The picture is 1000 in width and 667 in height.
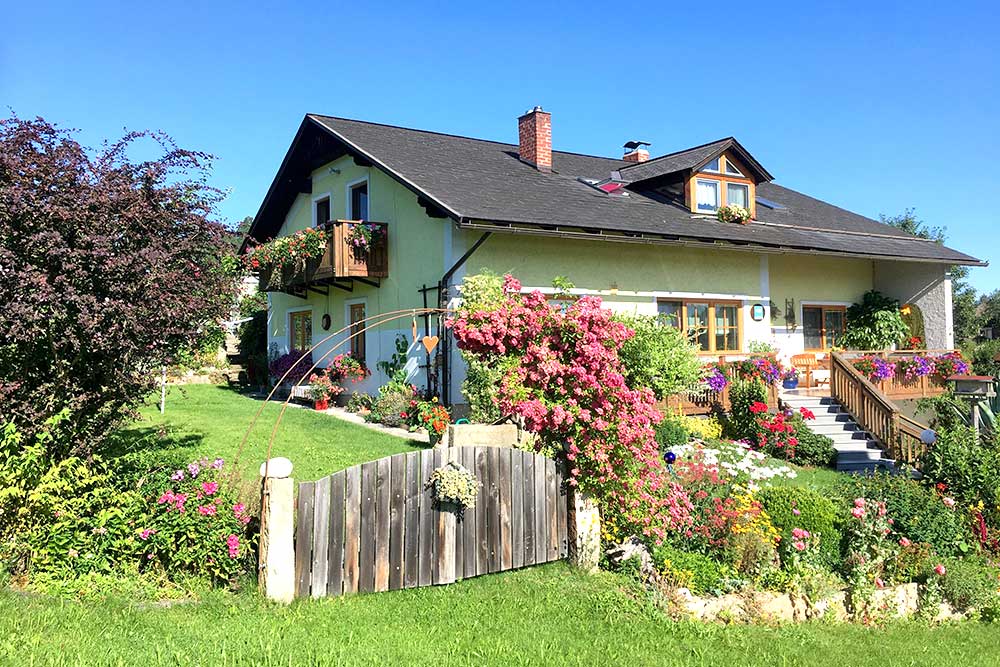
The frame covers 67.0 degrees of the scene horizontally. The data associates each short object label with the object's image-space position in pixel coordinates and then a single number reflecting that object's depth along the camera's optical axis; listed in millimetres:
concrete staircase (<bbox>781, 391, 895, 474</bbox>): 12969
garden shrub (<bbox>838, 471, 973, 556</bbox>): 8156
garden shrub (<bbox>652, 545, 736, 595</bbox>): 6918
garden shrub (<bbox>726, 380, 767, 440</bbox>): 13586
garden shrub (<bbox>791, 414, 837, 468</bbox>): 12945
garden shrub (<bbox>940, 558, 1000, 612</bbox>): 7605
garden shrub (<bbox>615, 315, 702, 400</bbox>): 11500
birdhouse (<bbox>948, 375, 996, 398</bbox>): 10773
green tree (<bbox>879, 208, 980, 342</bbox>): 33906
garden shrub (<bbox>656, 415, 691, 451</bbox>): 12180
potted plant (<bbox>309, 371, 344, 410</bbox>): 16766
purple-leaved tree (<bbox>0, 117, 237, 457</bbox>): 6195
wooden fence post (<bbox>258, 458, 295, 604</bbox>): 5703
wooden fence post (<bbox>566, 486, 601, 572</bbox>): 7133
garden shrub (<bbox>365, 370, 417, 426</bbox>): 14181
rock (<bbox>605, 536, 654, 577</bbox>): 7127
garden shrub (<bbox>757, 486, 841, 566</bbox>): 7793
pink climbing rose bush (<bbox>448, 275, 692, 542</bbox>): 7074
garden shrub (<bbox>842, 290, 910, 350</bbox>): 20234
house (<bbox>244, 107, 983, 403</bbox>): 14852
